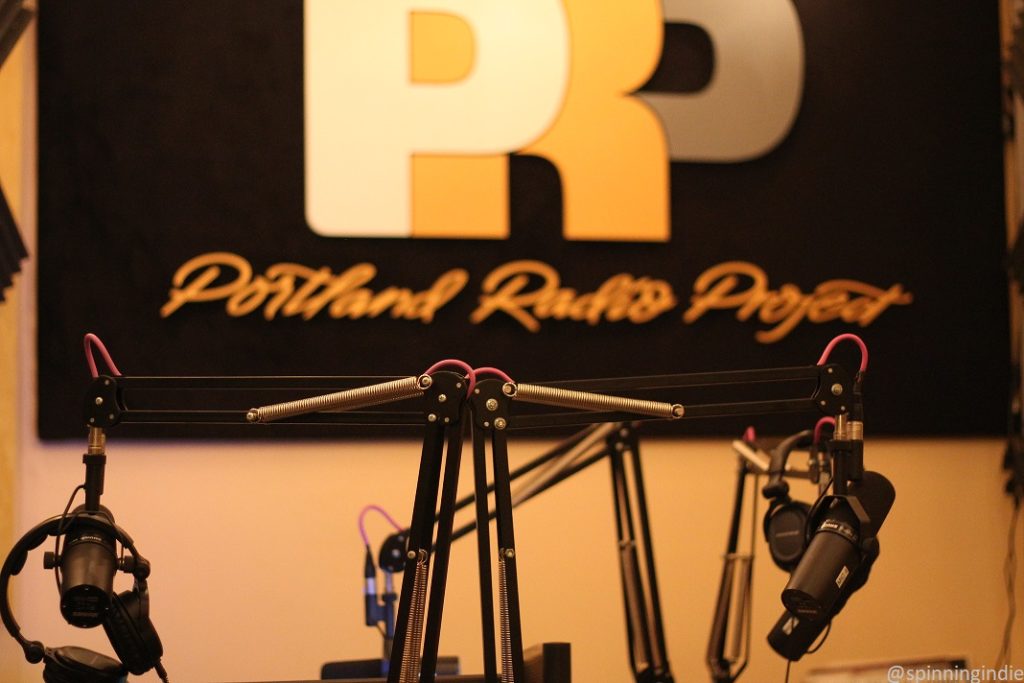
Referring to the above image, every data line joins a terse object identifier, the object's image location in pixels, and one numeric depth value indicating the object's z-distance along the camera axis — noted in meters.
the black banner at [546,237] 3.70
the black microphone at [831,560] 2.44
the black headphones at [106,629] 2.47
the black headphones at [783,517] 2.85
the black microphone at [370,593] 3.08
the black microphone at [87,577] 2.44
